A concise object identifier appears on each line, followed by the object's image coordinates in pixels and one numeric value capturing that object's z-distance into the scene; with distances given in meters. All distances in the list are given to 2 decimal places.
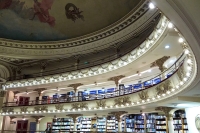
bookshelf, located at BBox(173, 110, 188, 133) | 12.30
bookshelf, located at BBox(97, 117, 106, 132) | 16.73
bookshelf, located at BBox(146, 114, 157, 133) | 13.52
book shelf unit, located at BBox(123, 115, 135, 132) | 14.84
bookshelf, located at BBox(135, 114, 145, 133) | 14.19
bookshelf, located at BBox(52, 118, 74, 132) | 18.98
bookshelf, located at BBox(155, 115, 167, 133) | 12.97
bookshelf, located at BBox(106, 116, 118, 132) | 16.10
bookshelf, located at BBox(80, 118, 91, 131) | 17.82
